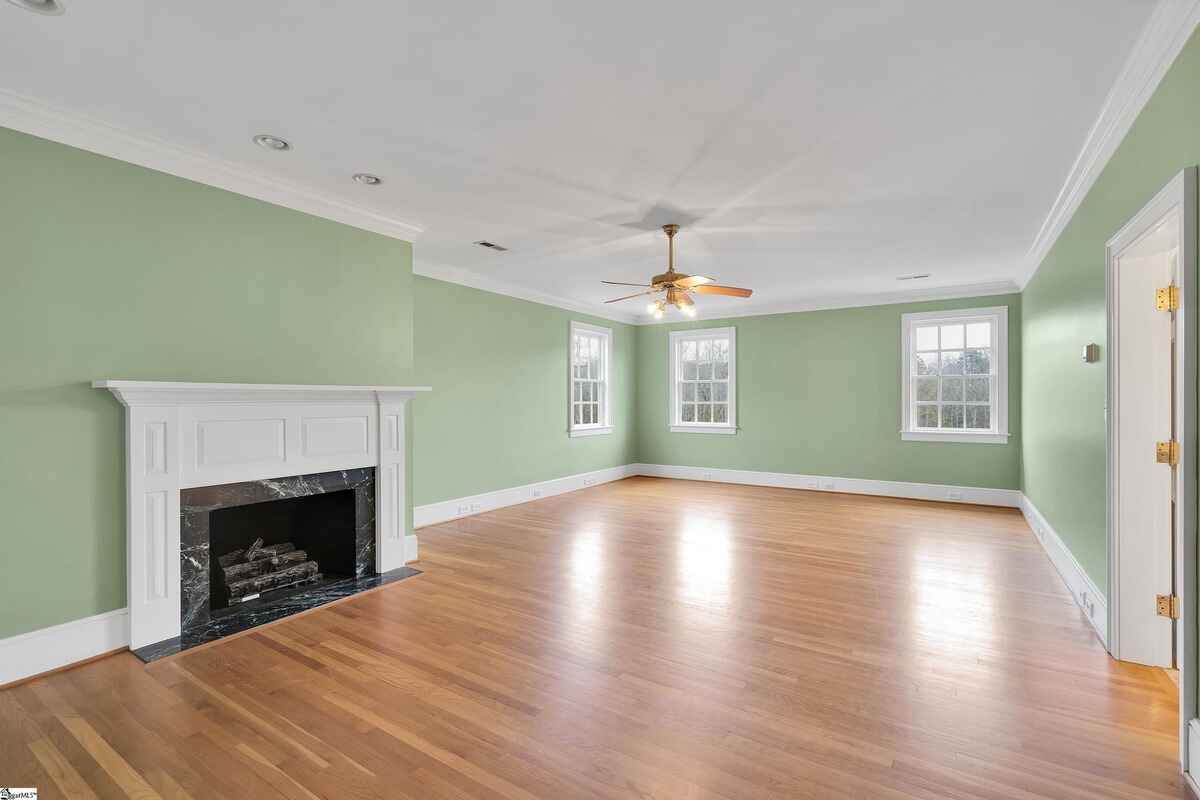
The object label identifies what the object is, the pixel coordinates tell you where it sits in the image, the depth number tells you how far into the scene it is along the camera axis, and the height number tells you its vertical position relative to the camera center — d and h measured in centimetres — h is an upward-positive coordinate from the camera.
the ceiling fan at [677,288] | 427 +86
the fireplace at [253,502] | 299 -64
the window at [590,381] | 793 +26
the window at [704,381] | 848 +28
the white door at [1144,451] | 265 -24
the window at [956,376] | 668 +28
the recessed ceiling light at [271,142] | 300 +137
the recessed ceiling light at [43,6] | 199 +138
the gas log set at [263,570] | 363 -115
